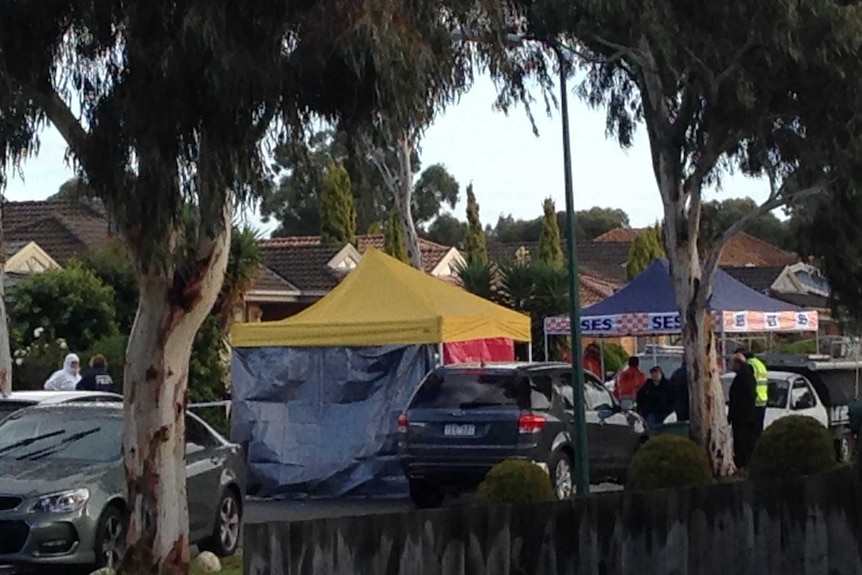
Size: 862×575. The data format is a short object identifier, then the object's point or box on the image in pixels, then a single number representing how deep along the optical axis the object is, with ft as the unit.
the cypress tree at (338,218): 178.70
